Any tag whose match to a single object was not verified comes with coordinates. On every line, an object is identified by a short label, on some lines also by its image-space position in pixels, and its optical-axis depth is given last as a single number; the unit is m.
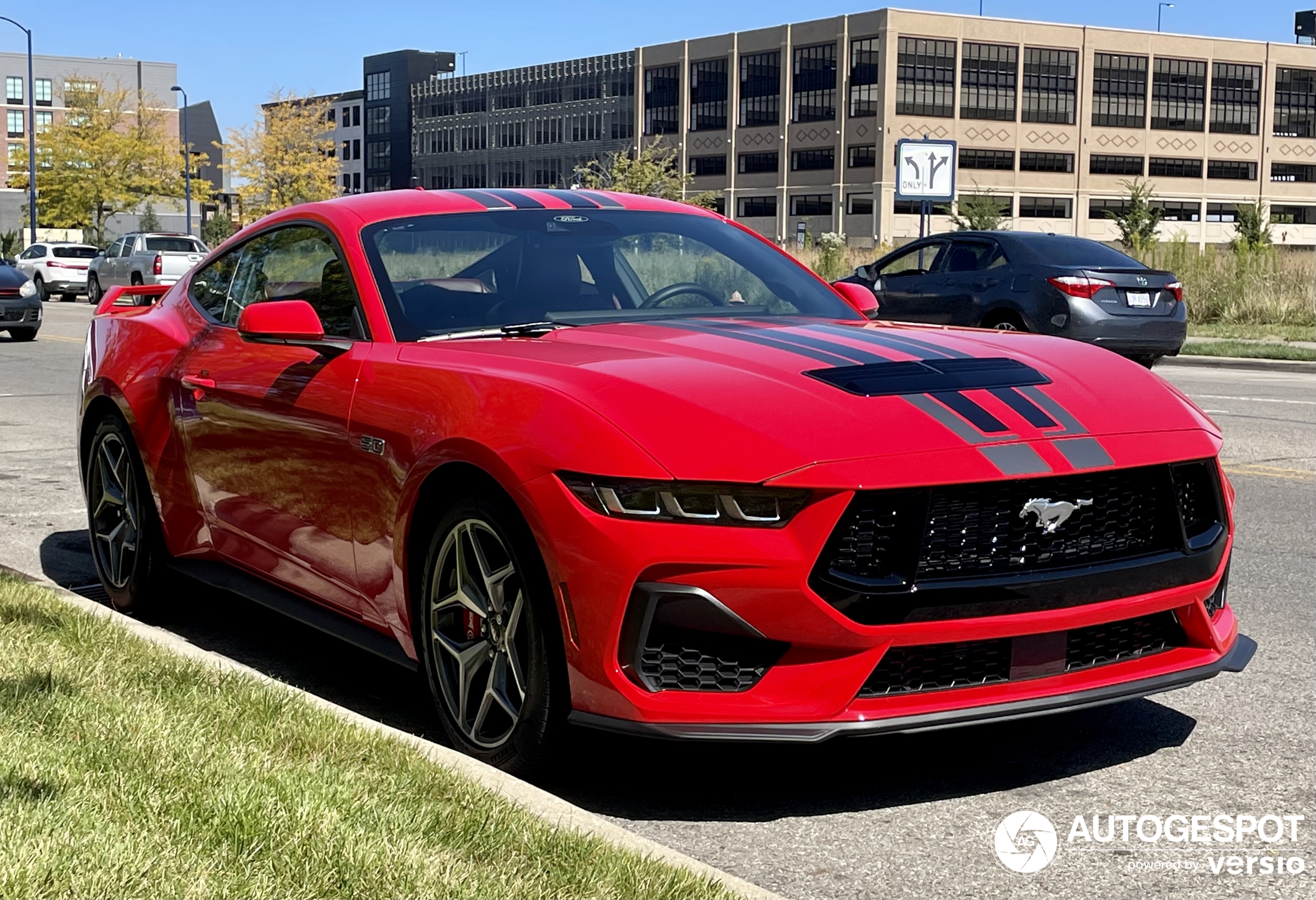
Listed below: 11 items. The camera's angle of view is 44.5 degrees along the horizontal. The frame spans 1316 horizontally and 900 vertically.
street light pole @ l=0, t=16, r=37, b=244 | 66.69
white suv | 47.00
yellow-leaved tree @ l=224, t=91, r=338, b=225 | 77.38
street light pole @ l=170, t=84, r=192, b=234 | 74.88
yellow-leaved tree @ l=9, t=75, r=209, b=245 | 74.44
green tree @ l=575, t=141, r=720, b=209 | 48.47
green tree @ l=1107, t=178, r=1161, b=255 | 63.88
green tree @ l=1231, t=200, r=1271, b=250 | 56.78
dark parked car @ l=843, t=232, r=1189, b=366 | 17.03
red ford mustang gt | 3.78
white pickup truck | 40.53
